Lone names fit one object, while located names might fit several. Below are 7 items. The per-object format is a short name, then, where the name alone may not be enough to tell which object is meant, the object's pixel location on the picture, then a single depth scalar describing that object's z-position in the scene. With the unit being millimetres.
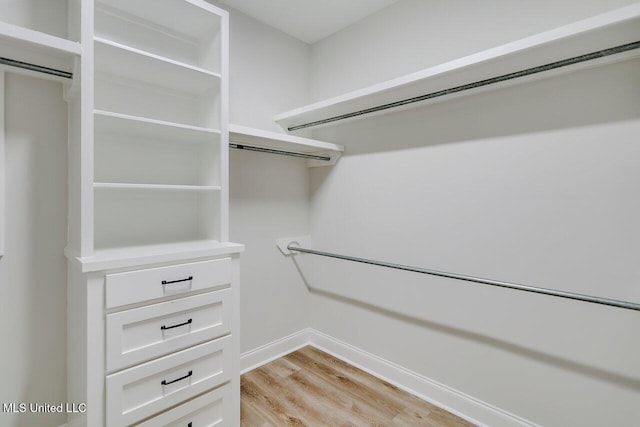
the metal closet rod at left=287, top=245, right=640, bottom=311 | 1101
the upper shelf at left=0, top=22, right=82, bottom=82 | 1049
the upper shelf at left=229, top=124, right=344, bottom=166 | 1744
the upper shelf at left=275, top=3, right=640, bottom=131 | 1072
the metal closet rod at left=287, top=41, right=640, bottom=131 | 1177
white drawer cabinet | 1142
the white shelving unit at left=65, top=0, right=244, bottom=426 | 1176
